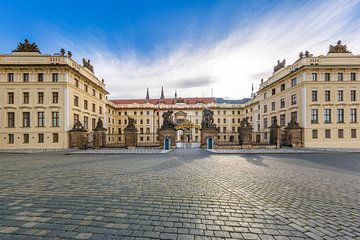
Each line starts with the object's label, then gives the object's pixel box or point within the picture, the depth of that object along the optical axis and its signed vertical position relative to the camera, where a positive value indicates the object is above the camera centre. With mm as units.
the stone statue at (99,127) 24253 -495
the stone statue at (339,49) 26156 +10974
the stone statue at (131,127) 23500 -535
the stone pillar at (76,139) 23812 -2116
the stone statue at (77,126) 24281 -314
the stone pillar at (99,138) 23797 -2087
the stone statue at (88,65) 33281 +11555
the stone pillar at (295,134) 24016 -1904
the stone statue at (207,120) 23406 +293
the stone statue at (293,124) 24331 -416
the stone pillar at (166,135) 22609 -1632
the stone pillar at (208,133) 22938 -1463
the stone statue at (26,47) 25141 +11375
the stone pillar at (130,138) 23328 -2030
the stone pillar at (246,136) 23234 -1945
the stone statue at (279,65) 35094 +11615
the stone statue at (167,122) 22766 +81
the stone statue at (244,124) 23622 -325
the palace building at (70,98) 23766 +3506
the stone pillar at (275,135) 23578 -1928
